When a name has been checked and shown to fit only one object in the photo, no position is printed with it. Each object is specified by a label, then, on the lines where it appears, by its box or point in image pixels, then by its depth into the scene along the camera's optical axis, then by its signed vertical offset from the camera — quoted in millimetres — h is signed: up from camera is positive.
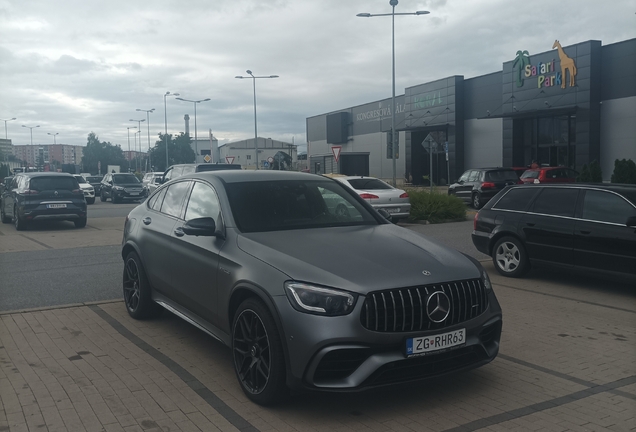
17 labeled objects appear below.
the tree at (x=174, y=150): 79938 +3010
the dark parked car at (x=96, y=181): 45375 -418
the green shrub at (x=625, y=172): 23588 -169
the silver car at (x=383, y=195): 18516 -702
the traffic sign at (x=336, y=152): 26850 +821
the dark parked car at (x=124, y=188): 34625 -705
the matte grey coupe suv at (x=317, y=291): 4148 -832
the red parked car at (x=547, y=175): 25172 -252
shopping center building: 30547 +2992
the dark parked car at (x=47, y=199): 18297 -663
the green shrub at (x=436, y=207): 20047 -1162
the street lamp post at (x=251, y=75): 46656 +7105
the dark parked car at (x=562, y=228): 8117 -828
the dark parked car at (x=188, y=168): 20709 +186
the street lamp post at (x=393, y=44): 30000 +6382
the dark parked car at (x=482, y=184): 25547 -578
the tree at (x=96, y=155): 113875 +3857
